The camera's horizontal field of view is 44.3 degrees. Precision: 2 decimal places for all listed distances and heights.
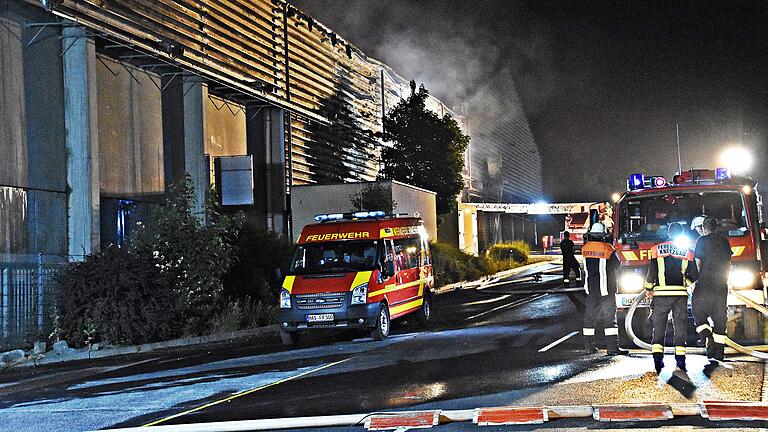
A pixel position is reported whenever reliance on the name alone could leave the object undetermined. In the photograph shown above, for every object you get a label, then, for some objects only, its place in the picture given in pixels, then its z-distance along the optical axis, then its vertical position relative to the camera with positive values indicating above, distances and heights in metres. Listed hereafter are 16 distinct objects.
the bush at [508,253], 50.43 +0.56
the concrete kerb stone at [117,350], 16.78 -1.31
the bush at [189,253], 19.64 +0.51
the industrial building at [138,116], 20.61 +4.59
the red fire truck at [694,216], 14.73 +0.58
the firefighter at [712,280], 11.86 -0.32
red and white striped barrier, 8.76 -1.46
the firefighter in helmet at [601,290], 13.36 -0.44
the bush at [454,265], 36.53 -0.01
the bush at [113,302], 18.09 -0.42
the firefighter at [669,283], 11.73 -0.33
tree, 45.06 +5.67
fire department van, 16.88 -0.13
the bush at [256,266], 24.28 +0.20
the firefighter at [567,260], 28.62 +0.00
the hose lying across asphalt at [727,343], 12.47 -1.22
